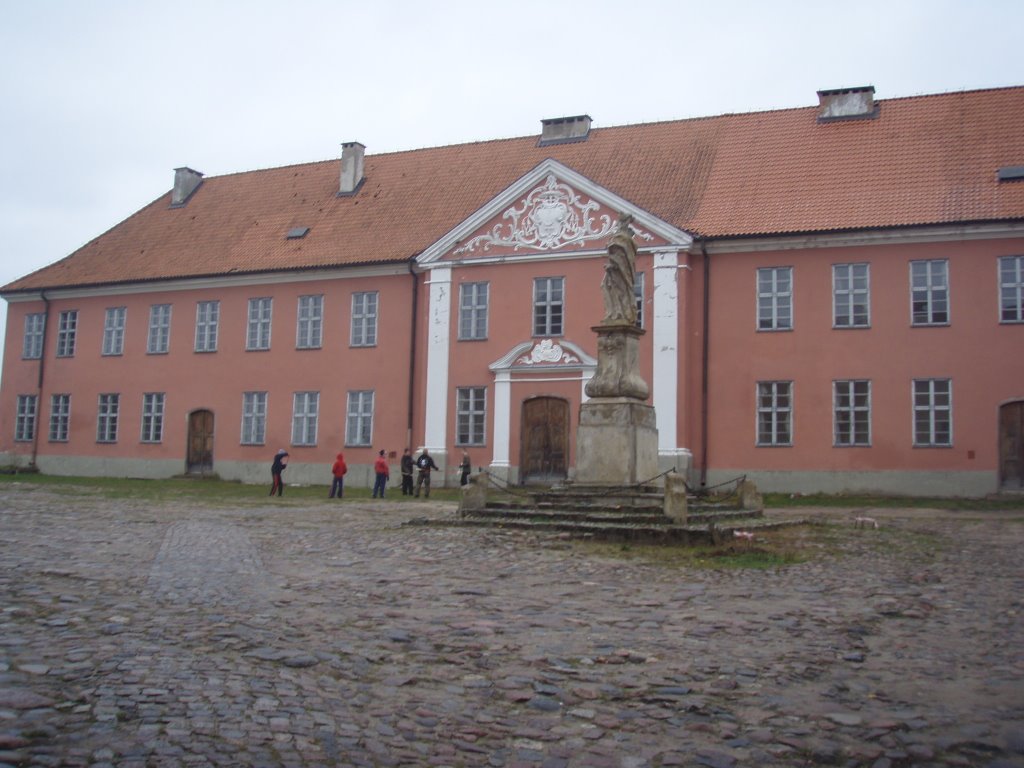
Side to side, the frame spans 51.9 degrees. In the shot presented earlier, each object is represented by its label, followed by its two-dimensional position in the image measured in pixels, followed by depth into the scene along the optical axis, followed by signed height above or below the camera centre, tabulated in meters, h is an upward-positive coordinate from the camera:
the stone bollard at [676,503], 15.12 -0.40
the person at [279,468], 27.41 -0.05
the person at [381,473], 27.27 -0.12
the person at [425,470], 27.47 -0.02
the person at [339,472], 26.94 -0.12
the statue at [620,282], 18.28 +3.37
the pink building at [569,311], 26.69 +4.71
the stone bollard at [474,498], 17.53 -0.46
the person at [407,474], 28.05 -0.13
